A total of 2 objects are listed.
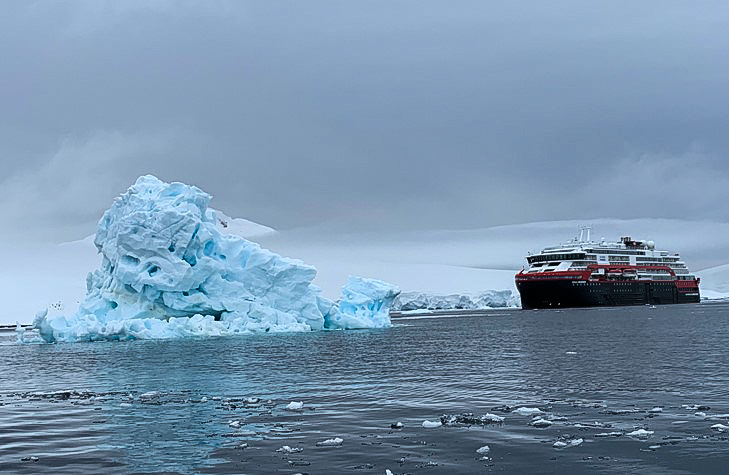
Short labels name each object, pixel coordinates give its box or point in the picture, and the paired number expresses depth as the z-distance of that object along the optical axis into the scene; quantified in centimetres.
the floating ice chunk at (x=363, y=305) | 5125
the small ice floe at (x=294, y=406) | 1736
